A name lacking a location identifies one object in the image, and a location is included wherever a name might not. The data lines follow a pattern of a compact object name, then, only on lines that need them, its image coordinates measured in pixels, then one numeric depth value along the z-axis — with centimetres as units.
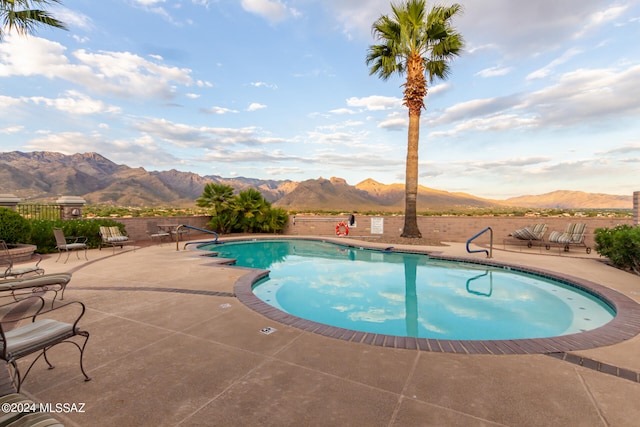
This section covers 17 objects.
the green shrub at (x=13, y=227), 830
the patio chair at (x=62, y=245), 830
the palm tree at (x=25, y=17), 724
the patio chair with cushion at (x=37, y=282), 383
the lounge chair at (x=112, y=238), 1022
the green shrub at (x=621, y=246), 675
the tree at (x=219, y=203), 1573
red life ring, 1565
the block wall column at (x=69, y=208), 1120
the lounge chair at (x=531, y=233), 1132
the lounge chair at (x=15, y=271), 516
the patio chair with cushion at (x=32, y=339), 199
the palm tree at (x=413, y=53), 1241
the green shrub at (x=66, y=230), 962
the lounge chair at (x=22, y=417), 130
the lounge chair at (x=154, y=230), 1342
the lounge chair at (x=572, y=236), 1030
